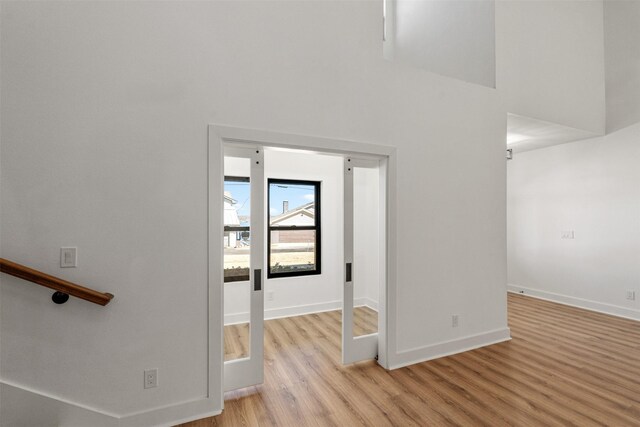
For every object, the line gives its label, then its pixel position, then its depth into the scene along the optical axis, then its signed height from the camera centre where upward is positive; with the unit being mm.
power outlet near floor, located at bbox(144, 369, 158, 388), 2082 -1105
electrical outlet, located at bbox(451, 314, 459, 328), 3271 -1088
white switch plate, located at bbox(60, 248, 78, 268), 1915 -236
